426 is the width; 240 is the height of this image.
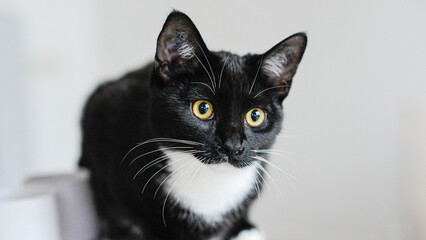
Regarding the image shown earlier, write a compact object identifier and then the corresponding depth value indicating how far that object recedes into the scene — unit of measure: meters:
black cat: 0.36
